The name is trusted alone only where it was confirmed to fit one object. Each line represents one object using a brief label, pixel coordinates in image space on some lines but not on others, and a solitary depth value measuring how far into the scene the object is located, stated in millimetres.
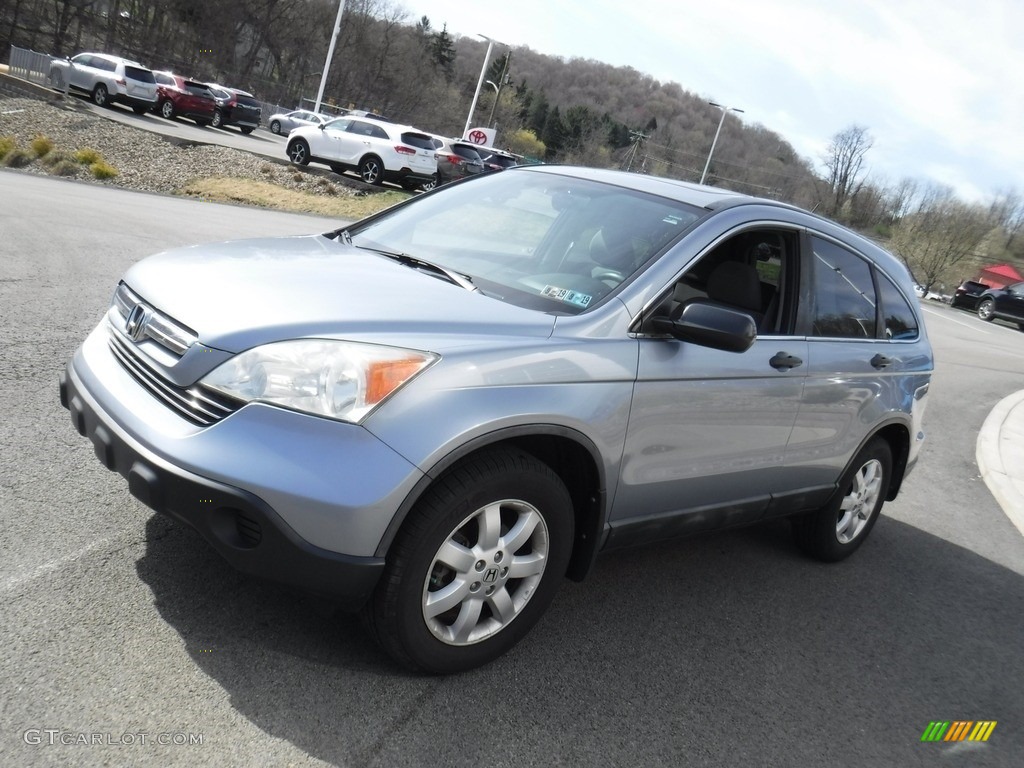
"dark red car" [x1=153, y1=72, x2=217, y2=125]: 35750
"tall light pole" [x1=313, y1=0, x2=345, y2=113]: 49375
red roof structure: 60897
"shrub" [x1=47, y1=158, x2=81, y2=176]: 20469
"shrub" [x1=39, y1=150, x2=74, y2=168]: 20953
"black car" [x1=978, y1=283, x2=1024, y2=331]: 36000
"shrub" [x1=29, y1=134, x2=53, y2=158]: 21328
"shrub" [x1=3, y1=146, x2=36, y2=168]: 20750
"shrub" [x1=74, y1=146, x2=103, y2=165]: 21094
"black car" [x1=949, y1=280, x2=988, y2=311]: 43000
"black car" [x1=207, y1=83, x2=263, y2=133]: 40156
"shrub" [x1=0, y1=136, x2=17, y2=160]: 20897
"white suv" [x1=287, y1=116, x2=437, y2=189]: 26672
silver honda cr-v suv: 2803
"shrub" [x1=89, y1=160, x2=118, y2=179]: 20359
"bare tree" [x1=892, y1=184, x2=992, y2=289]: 57125
